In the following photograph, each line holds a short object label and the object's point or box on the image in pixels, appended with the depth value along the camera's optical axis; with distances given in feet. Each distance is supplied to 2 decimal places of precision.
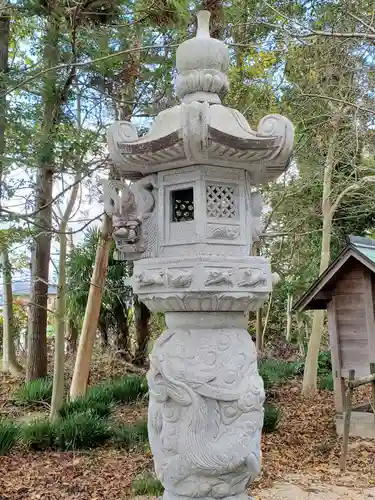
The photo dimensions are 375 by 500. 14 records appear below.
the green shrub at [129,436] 19.88
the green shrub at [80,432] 19.15
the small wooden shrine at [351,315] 21.24
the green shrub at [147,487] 14.89
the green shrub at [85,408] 21.57
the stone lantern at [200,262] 9.02
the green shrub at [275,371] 32.77
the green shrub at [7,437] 18.11
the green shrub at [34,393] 26.30
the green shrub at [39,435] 18.90
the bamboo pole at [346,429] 17.67
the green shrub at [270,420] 22.91
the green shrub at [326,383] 32.76
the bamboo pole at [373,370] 17.31
